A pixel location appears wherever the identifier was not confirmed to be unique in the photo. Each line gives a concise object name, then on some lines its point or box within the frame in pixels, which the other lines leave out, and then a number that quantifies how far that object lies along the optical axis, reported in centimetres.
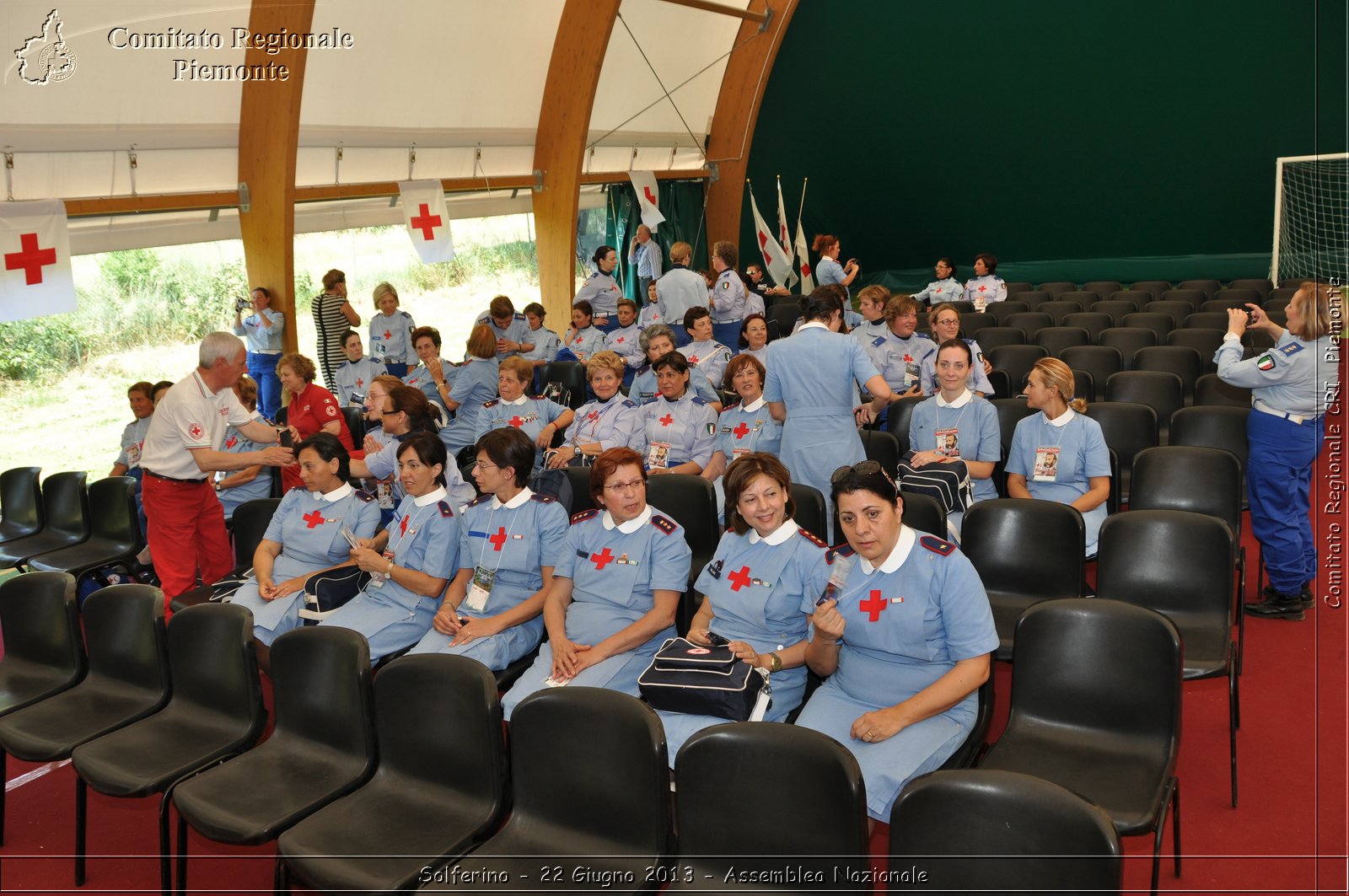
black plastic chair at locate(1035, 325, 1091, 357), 773
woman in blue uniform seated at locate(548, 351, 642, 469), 579
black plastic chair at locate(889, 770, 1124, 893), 195
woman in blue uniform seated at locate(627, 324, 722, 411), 637
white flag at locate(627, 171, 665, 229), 1355
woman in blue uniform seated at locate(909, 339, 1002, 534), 469
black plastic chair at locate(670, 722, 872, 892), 228
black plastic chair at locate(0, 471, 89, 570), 578
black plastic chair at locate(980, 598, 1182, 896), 269
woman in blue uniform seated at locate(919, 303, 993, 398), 573
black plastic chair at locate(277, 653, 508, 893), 268
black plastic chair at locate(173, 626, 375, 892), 292
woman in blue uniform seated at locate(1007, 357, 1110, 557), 434
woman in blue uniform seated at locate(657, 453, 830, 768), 325
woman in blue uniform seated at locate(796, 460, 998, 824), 279
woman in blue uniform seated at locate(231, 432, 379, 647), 430
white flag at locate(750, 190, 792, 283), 1376
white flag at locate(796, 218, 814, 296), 1390
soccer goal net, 1173
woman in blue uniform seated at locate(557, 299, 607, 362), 902
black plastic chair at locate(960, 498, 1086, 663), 367
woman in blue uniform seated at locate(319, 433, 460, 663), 398
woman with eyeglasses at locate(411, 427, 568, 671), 384
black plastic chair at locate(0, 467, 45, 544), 604
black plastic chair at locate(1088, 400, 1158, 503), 510
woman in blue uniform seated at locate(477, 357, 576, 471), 590
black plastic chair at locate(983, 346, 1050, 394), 711
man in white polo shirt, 496
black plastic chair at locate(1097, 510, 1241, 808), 344
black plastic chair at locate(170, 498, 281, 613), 478
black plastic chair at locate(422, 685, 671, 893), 253
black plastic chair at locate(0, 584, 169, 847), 352
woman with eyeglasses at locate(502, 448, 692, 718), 354
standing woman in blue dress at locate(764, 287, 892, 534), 473
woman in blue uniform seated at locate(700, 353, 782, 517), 520
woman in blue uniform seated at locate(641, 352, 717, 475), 548
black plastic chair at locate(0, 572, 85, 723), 394
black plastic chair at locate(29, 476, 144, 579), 549
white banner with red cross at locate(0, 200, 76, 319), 723
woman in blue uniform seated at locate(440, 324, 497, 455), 662
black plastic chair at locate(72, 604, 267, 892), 320
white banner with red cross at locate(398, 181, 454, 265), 1040
